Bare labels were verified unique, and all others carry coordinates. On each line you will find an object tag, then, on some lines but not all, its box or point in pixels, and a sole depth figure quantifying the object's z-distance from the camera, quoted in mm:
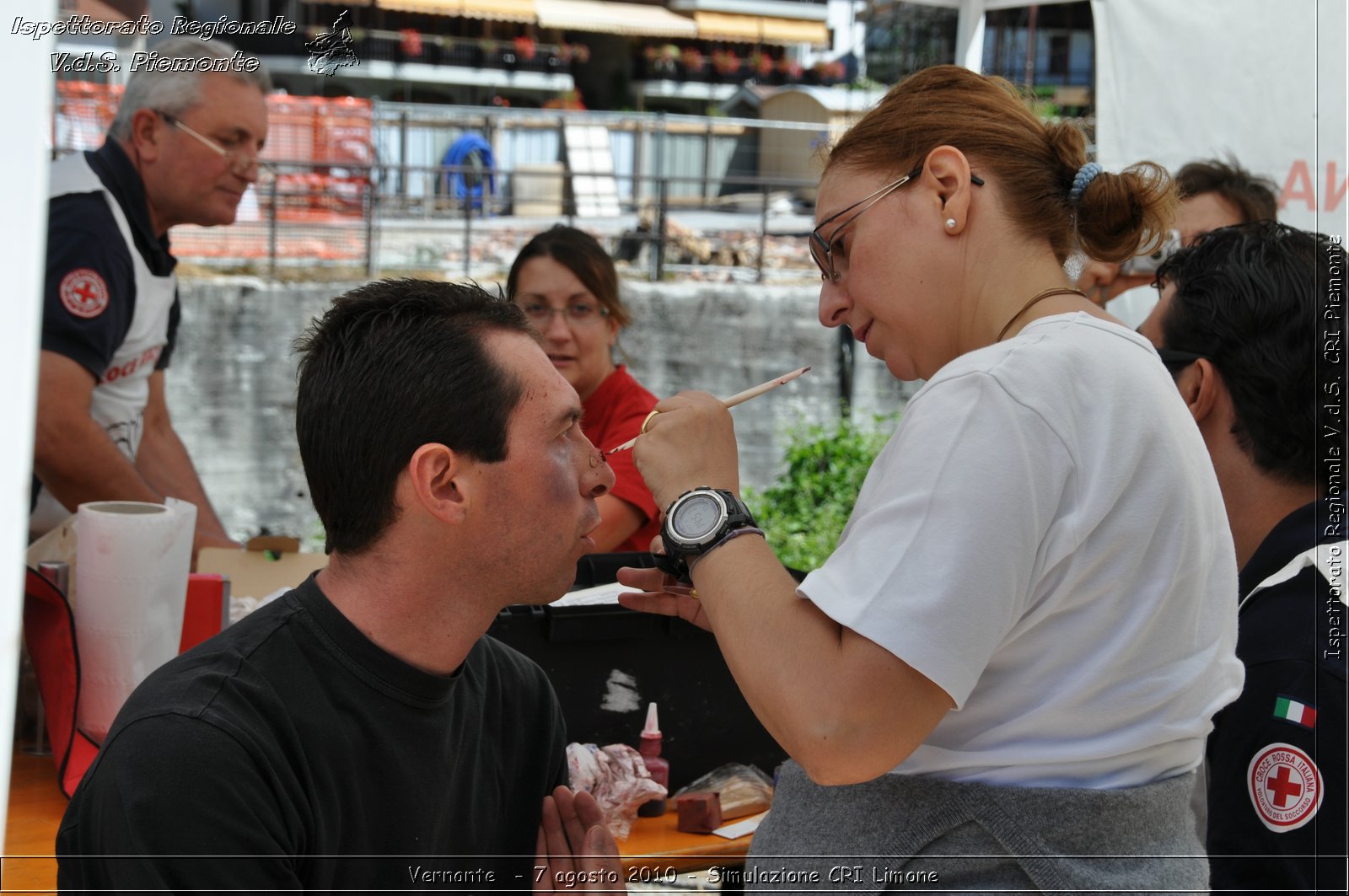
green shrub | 9367
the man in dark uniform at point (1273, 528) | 1787
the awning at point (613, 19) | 18844
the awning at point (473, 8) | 17219
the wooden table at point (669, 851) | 2059
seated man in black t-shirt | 1348
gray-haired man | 2969
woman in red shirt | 3432
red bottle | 2227
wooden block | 2174
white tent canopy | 3811
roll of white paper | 2039
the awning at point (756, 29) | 23578
